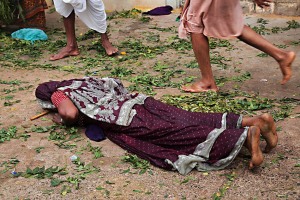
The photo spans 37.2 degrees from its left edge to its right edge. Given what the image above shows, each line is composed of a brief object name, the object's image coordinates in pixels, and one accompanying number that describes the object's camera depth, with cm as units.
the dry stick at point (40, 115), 346
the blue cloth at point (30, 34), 605
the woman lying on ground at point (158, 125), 255
